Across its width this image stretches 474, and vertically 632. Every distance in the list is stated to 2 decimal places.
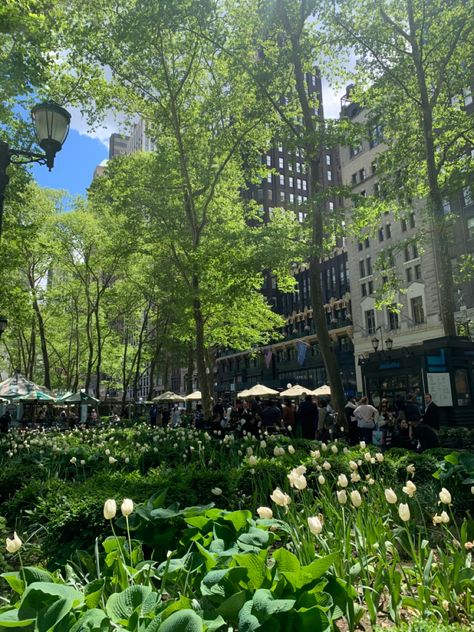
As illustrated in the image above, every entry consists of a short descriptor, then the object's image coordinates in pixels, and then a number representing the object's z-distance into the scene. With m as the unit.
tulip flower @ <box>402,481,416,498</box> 3.35
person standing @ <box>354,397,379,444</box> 14.18
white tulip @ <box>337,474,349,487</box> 3.53
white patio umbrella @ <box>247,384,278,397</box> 29.97
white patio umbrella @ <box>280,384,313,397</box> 28.22
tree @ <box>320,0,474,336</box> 17.02
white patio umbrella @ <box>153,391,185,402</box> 34.31
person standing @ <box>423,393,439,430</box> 12.40
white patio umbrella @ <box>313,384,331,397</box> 29.98
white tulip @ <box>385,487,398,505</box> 3.18
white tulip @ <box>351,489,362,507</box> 3.16
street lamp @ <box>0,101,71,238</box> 6.36
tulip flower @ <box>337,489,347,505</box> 3.35
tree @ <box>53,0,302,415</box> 17.17
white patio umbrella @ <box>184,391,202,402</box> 32.47
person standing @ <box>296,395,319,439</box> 14.82
